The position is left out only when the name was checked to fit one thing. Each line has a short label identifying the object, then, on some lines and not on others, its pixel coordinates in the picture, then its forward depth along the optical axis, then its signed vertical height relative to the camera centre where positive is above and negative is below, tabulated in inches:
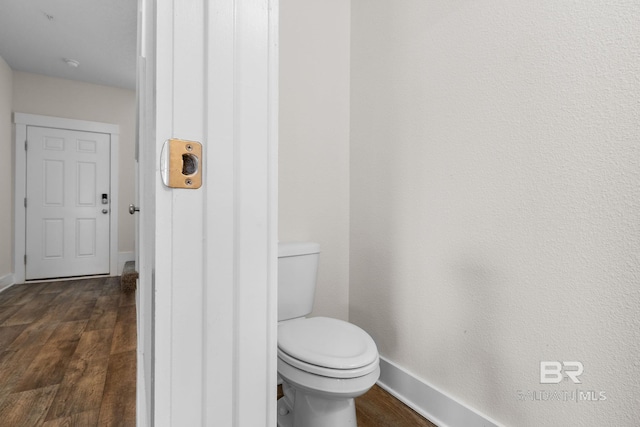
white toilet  38.9 -19.2
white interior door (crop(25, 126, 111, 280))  150.6 +4.6
